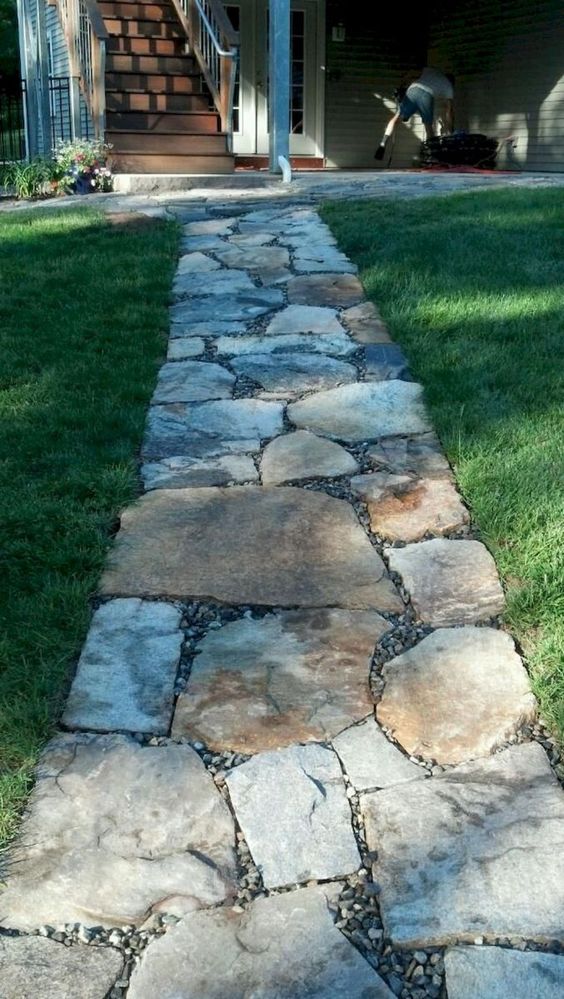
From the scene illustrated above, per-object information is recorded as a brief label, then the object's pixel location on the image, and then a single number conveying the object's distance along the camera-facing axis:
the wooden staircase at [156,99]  8.73
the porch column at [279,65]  8.29
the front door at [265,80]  12.83
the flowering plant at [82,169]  8.05
